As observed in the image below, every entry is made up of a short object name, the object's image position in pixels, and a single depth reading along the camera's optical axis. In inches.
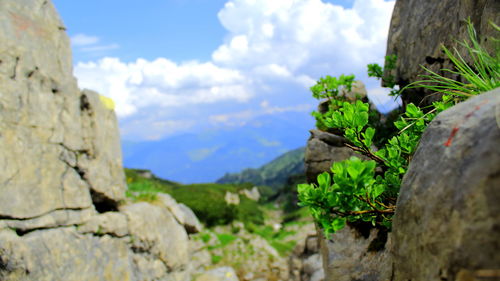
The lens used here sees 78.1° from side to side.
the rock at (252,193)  2878.9
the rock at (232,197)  2187.5
